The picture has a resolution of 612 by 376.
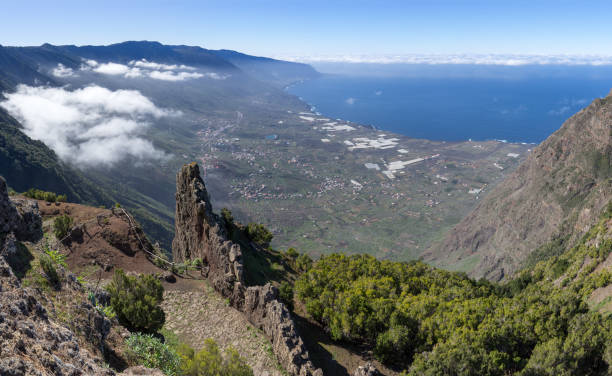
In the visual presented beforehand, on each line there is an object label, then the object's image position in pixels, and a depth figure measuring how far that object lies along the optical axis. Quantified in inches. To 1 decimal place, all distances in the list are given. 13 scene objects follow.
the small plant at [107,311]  760.8
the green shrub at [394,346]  1200.8
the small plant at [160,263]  1531.7
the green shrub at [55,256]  933.6
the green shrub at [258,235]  2694.4
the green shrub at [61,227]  1489.9
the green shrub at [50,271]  740.0
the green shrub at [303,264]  2325.3
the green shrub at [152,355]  738.2
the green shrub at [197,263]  1557.8
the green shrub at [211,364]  789.2
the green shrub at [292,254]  2753.4
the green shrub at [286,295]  1487.7
